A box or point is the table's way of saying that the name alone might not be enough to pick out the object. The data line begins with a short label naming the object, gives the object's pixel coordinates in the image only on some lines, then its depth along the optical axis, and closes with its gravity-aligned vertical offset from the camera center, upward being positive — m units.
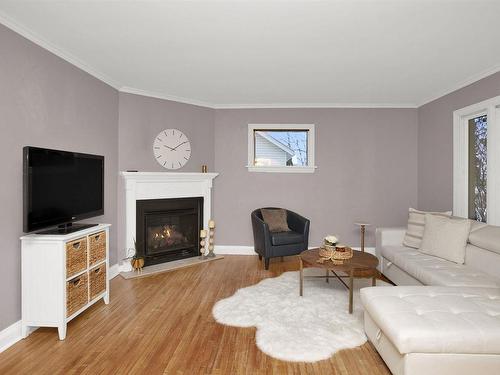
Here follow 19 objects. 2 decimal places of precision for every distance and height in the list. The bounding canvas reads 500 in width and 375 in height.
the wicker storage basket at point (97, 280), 2.93 -0.95
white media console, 2.48 -0.79
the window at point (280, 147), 5.26 +0.71
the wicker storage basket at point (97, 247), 2.91 -0.62
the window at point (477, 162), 3.56 +0.34
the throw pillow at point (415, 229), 3.78 -0.54
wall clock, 4.61 +0.61
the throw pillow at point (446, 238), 3.22 -0.57
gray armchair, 4.41 -0.80
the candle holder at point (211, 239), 4.95 -0.88
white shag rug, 2.36 -1.25
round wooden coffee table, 3.02 -0.80
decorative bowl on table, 3.20 -0.72
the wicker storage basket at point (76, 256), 2.55 -0.62
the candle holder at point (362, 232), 4.62 -0.71
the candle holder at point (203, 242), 4.85 -0.91
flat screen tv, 2.42 -0.01
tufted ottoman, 1.76 -0.89
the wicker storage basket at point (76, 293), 2.58 -0.97
